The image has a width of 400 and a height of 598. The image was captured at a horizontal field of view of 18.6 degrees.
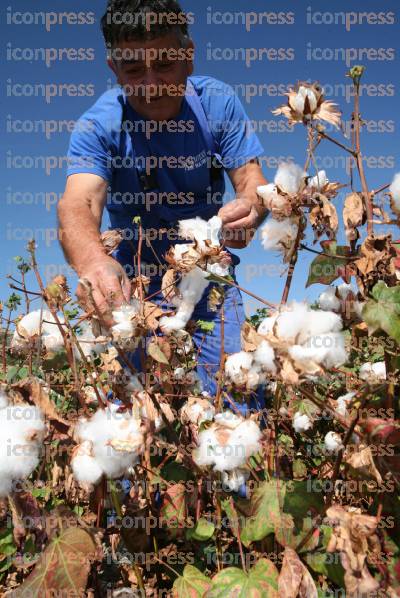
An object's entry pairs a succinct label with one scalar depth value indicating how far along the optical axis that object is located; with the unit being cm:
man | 215
